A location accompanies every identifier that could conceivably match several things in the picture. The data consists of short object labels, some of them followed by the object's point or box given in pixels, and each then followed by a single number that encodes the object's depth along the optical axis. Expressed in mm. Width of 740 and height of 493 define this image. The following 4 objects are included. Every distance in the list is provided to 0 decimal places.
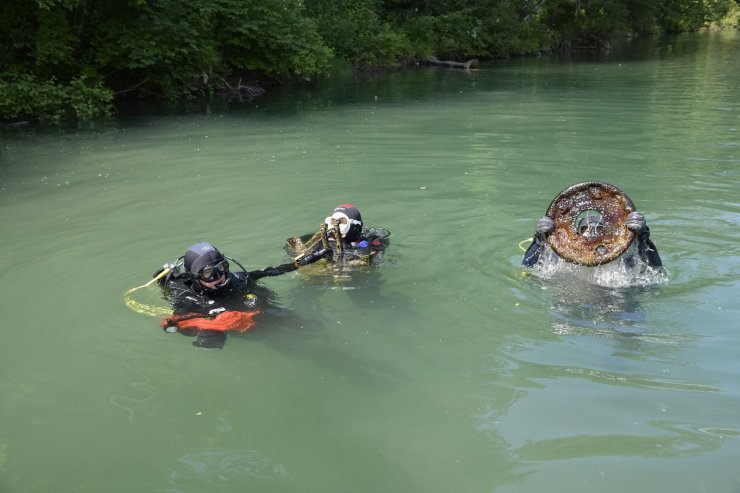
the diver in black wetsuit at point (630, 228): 5918
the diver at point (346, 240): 6914
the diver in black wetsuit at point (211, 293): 5469
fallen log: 32125
